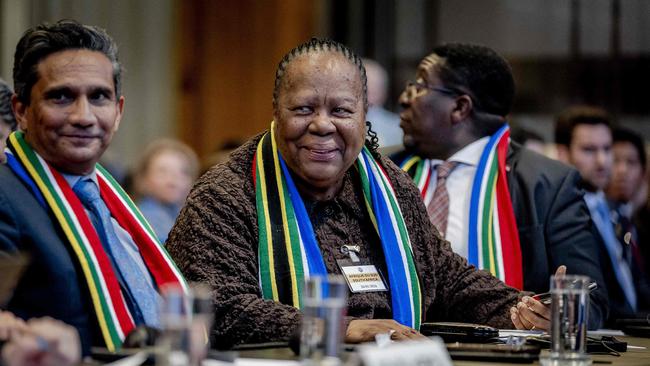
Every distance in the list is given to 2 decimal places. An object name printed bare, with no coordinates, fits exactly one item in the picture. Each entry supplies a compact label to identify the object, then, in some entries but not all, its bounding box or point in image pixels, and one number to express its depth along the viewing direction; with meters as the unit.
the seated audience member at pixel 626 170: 13.53
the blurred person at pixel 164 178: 13.23
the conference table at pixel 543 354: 5.21
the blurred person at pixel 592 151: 11.81
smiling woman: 6.19
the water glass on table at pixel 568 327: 5.41
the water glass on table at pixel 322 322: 4.49
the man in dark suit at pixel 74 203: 5.41
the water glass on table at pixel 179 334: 3.91
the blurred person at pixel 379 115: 14.15
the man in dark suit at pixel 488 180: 8.54
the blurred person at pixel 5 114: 7.41
